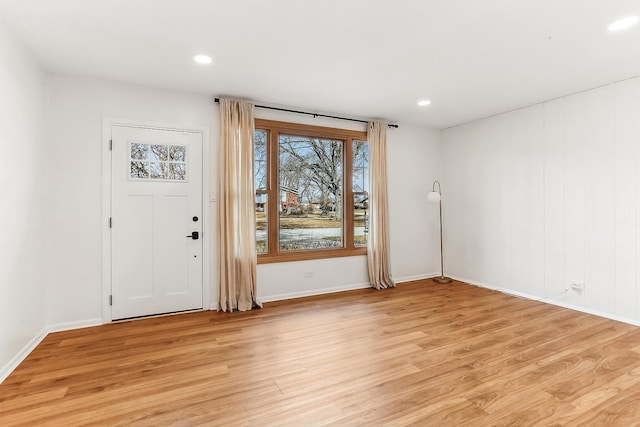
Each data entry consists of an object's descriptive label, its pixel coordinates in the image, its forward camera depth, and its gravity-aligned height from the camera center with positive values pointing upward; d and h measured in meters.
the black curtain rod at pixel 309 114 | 4.19 +1.47
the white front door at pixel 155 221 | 3.50 -0.03
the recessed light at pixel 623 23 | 2.33 +1.43
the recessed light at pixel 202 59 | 2.90 +1.47
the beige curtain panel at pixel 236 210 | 3.88 +0.10
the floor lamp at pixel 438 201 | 5.10 +0.24
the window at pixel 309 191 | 4.35 +0.38
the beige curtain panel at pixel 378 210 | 4.89 +0.10
